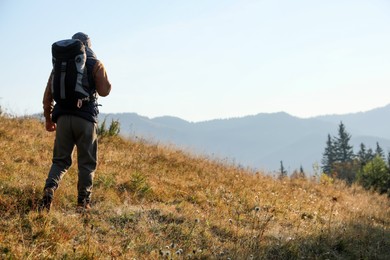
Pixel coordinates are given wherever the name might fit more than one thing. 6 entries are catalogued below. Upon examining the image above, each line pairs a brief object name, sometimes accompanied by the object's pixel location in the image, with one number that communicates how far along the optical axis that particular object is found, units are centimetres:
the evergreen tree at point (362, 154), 7406
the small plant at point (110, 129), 1141
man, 492
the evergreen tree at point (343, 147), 7694
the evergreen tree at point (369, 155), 7334
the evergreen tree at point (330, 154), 7769
